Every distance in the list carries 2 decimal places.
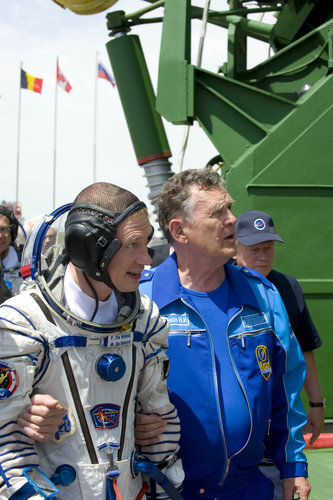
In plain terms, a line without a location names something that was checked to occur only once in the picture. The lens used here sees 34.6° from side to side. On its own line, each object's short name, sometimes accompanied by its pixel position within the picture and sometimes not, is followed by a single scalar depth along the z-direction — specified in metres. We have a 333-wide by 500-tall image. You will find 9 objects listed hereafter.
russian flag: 25.78
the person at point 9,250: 5.06
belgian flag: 26.91
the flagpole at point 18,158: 33.91
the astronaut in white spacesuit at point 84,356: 1.55
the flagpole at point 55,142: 33.78
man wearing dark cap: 3.12
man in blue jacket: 2.17
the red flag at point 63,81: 28.50
